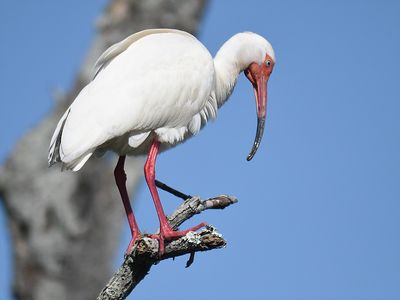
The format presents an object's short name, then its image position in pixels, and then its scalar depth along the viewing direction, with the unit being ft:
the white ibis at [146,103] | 51.70
